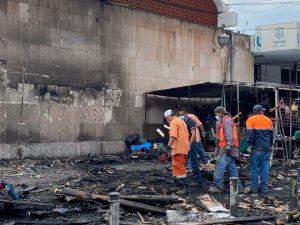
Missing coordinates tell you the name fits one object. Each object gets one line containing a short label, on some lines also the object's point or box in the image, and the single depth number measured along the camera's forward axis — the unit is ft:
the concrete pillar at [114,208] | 21.75
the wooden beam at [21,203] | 26.94
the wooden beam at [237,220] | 25.99
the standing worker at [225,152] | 34.55
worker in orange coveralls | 35.68
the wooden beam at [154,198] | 30.10
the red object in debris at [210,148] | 65.58
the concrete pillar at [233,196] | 27.96
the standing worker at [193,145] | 37.70
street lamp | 70.68
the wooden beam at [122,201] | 28.71
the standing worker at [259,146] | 35.53
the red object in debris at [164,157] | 58.97
